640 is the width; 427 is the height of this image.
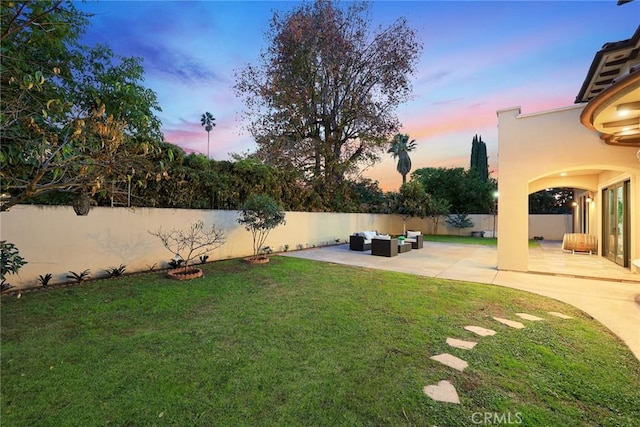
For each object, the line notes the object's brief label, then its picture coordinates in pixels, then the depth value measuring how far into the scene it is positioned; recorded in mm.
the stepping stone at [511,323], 3906
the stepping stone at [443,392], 2303
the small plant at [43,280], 5551
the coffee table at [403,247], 11487
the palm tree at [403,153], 30911
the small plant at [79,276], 5941
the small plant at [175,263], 7562
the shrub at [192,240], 7711
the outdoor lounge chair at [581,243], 10602
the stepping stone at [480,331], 3621
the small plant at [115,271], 6535
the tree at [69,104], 2293
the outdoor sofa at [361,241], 12016
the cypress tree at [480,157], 30859
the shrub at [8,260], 2320
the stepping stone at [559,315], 4273
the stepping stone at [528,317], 4172
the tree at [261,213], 8469
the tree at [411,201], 19719
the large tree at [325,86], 13719
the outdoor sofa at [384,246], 10438
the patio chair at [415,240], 12789
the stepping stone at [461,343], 3258
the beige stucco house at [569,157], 6422
